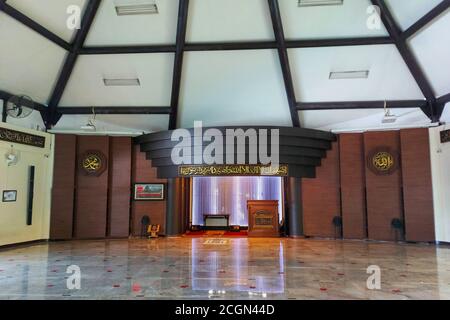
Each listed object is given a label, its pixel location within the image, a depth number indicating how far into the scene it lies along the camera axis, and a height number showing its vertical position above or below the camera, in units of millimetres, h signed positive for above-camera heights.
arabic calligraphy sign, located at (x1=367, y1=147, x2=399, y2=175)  7645 +728
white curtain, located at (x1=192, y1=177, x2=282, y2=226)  10812 -203
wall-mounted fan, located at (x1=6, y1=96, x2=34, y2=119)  6633 +1902
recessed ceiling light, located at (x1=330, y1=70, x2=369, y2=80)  7004 +2718
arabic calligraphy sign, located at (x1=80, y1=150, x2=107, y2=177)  8156 +741
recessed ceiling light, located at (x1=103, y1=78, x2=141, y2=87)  7398 +2696
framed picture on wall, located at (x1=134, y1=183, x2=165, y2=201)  8398 -38
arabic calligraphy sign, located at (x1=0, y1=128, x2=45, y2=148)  6613 +1250
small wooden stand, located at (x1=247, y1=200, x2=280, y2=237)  8648 -809
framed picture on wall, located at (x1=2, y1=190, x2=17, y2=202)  6658 -131
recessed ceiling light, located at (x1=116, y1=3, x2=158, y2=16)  6000 +3674
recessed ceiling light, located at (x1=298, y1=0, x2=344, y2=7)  5855 +3694
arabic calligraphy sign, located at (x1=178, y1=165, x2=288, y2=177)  7723 +505
